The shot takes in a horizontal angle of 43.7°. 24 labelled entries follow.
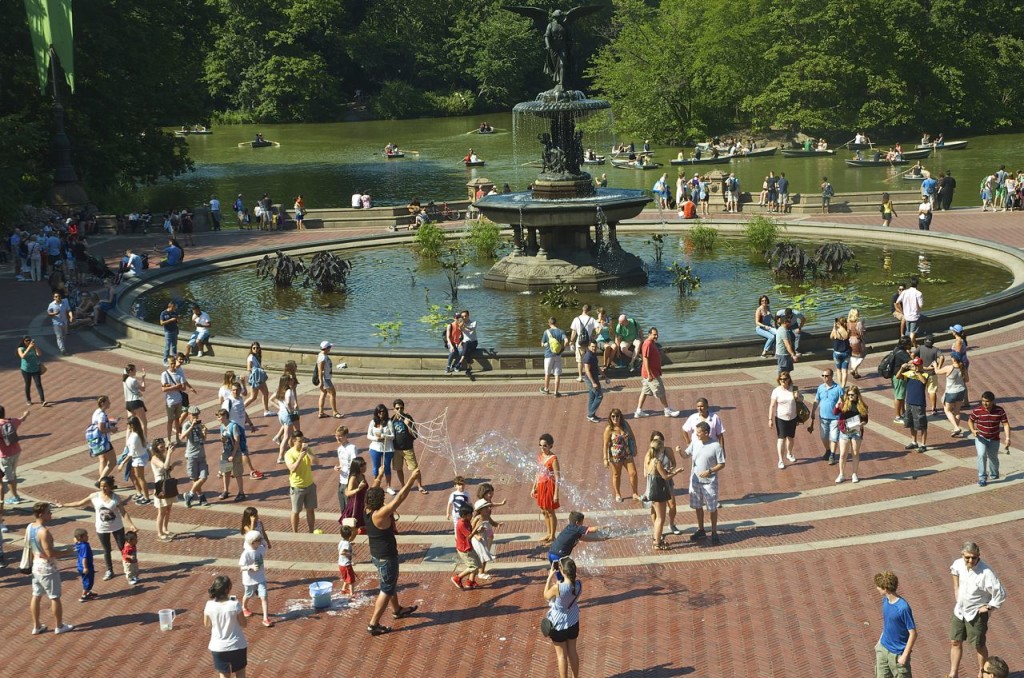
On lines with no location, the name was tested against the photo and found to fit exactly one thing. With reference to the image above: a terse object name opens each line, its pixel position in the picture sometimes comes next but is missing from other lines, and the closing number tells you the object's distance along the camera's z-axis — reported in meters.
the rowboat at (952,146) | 73.94
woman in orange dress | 15.63
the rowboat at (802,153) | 75.11
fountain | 32.09
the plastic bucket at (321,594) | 14.13
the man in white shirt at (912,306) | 24.31
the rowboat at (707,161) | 71.31
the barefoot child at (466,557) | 14.54
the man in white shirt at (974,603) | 11.66
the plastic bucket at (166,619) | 13.70
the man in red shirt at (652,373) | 20.91
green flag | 45.22
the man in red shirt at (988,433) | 16.44
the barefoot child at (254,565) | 13.91
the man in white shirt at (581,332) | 22.69
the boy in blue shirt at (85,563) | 14.48
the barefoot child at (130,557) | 15.11
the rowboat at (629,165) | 70.99
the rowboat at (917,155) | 70.44
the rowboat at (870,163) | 67.94
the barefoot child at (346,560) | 14.52
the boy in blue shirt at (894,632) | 11.12
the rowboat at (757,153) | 76.06
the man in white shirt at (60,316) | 27.66
